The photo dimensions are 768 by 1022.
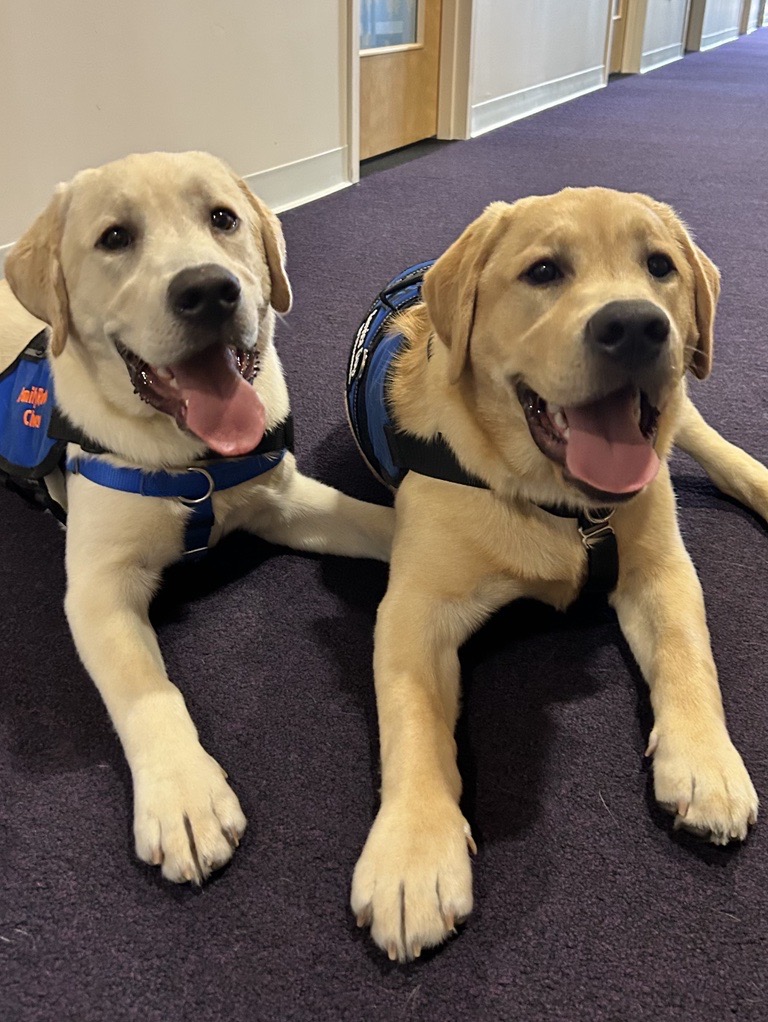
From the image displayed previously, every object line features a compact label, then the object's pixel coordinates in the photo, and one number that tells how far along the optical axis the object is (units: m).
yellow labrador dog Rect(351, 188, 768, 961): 0.44
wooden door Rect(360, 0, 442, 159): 1.85
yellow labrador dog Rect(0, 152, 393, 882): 0.52
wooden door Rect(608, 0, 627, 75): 3.35
